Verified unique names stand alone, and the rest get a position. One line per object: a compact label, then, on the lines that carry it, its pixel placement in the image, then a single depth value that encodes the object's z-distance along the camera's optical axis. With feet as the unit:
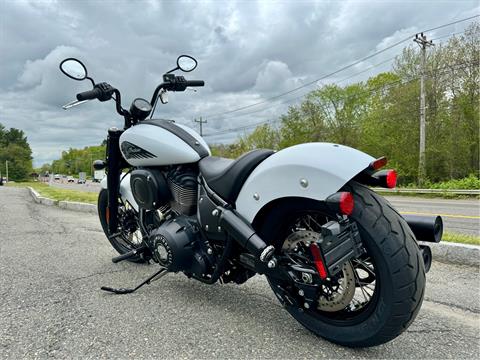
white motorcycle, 5.63
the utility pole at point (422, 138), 62.85
